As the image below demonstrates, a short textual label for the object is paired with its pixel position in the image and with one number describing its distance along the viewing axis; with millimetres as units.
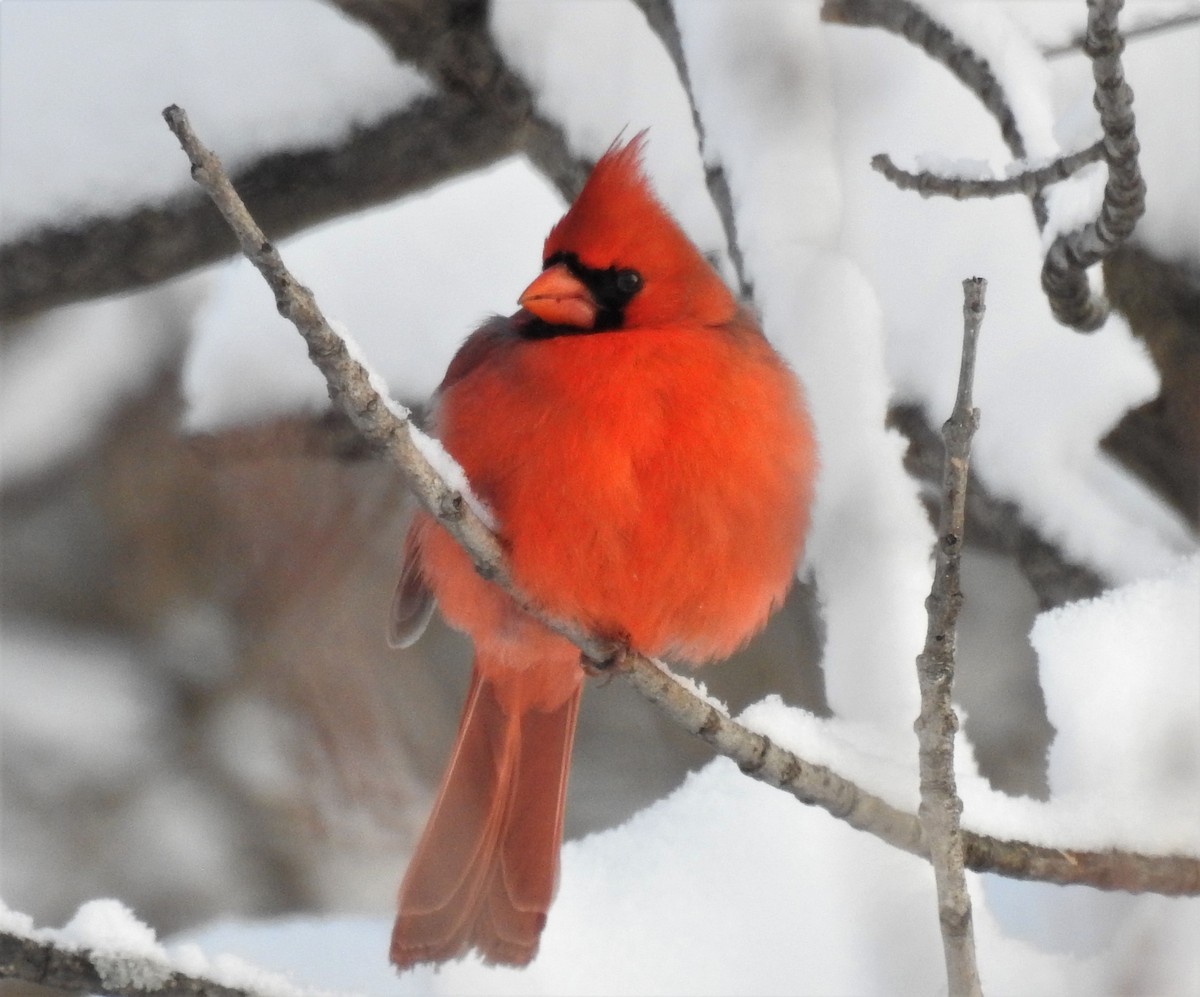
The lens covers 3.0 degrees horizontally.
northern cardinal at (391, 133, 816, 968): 5982
